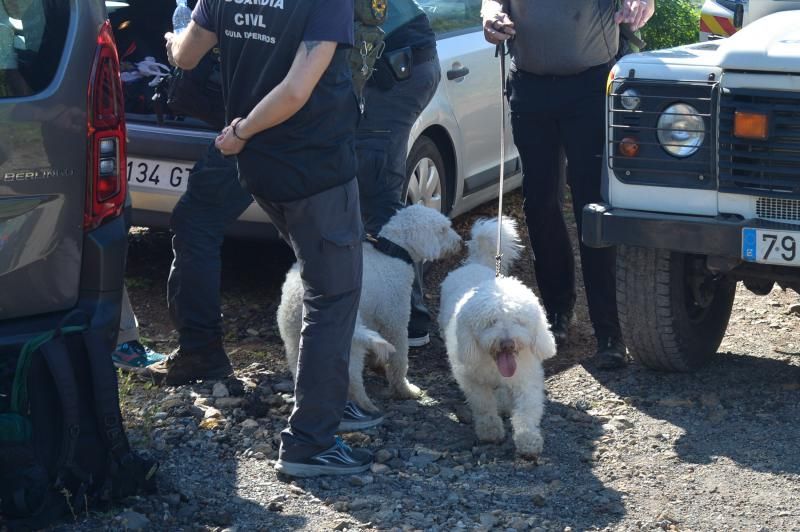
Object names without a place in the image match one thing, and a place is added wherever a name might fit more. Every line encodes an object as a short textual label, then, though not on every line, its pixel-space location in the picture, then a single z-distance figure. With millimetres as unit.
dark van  7656
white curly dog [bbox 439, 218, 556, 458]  9158
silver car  12284
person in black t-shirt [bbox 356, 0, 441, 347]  11548
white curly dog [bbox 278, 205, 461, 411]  10463
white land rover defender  9014
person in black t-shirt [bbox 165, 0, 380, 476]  7883
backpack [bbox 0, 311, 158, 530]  7455
